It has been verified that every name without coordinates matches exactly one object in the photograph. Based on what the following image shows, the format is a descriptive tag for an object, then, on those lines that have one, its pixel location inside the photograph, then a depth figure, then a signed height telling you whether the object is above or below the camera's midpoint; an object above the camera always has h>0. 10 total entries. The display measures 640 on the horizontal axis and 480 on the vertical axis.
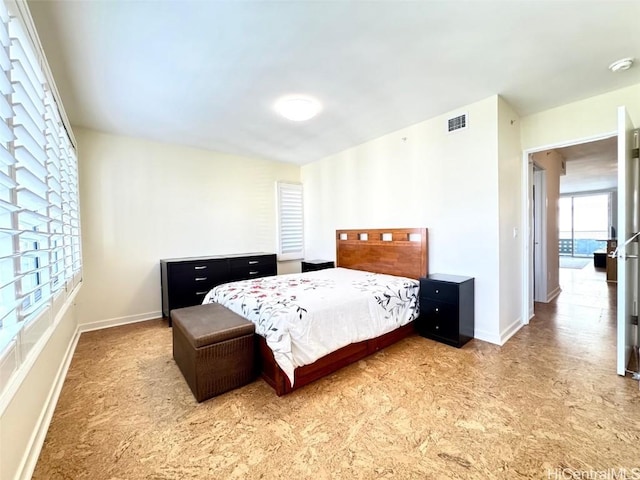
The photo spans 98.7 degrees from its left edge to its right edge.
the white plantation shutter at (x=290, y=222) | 5.55 +0.28
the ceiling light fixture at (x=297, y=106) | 2.88 +1.39
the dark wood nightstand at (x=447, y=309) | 2.95 -0.87
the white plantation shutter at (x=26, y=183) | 1.24 +0.36
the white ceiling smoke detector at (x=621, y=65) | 2.37 +1.43
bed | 2.16 -0.68
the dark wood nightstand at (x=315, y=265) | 4.98 -0.56
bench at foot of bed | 2.07 -0.91
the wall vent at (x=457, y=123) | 3.23 +1.30
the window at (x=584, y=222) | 10.20 +0.21
